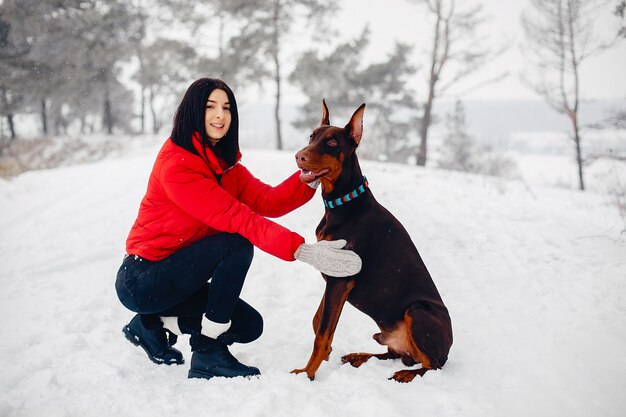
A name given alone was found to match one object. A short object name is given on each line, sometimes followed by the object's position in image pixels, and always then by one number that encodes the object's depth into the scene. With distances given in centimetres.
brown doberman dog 229
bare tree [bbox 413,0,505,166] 1384
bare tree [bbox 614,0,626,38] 515
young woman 221
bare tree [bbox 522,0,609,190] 1281
